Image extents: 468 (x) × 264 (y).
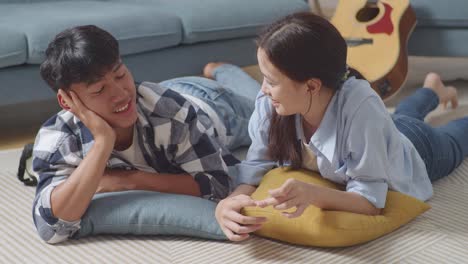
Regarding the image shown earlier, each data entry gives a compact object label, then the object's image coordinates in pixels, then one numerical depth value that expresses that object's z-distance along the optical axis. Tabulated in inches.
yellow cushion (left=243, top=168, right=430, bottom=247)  57.5
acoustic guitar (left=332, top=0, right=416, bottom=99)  104.4
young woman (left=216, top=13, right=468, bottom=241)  55.7
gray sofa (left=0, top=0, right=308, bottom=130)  89.2
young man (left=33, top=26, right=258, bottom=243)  57.5
